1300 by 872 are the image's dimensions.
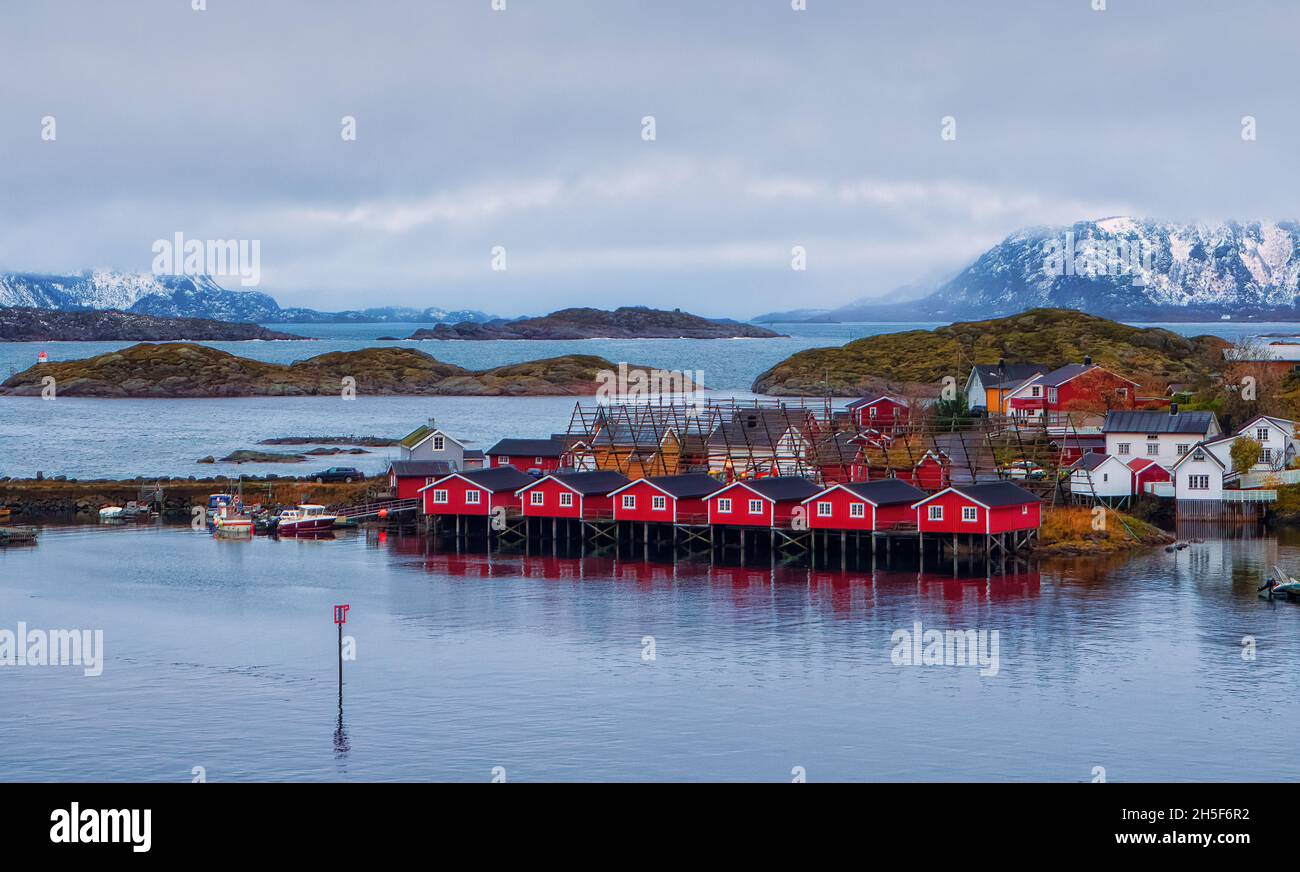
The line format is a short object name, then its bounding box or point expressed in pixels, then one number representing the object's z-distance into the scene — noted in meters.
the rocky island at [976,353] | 142.29
